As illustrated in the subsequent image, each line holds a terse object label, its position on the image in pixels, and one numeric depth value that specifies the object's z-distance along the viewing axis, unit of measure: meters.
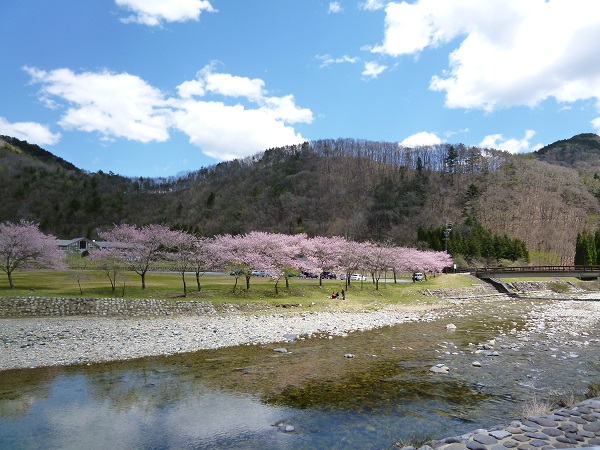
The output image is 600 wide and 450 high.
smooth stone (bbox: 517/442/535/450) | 6.36
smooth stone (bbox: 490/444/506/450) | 6.44
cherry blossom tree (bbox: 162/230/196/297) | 37.72
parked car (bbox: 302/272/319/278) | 55.66
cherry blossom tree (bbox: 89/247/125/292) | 34.16
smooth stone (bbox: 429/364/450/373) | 15.53
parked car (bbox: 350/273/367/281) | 57.31
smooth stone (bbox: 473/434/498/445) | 6.83
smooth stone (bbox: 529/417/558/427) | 7.44
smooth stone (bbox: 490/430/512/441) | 7.01
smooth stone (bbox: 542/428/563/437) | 6.90
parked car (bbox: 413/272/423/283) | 58.06
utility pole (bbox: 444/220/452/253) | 69.18
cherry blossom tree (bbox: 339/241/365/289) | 46.84
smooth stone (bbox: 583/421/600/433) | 7.03
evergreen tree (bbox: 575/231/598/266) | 67.62
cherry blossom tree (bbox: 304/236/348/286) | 47.09
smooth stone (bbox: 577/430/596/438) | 6.75
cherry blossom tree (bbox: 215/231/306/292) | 39.06
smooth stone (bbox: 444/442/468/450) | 6.75
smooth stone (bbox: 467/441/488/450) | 6.51
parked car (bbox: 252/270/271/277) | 59.34
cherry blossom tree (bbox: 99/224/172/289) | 36.88
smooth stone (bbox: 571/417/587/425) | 7.41
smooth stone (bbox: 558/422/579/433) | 7.04
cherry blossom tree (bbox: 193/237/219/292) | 38.16
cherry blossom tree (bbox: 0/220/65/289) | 33.88
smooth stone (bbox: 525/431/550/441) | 6.76
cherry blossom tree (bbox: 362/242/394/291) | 49.09
